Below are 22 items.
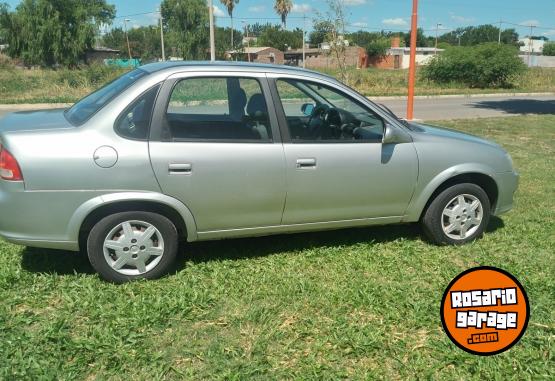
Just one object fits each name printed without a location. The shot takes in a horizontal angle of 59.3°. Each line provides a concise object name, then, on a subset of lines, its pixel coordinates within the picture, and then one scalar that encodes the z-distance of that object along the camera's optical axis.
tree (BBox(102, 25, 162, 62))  80.81
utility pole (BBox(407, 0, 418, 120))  11.29
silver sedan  3.35
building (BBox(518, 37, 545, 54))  94.12
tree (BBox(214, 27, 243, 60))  61.72
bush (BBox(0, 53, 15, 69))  38.60
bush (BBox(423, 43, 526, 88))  30.55
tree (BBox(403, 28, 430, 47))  98.88
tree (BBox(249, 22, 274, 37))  108.41
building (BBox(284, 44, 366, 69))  59.04
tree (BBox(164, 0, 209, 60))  52.84
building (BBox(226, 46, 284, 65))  60.12
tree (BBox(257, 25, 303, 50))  97.75
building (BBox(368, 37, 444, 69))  68.81
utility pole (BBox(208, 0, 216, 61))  19.86
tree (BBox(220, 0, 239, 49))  60.81
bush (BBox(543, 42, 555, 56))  87.44
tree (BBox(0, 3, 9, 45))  43.31
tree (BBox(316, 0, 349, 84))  18.28
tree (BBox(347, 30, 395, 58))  68.06
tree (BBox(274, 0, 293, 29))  74.19
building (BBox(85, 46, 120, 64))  47.78
